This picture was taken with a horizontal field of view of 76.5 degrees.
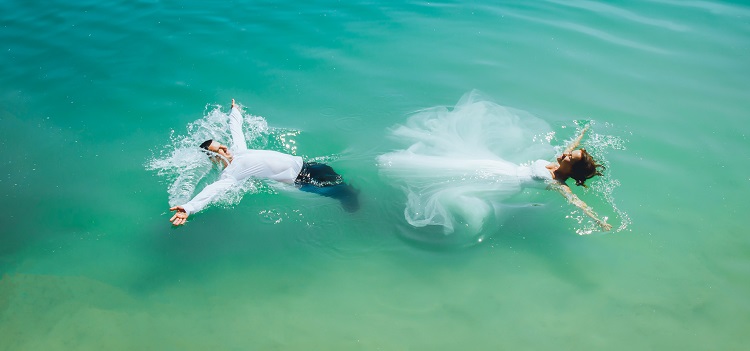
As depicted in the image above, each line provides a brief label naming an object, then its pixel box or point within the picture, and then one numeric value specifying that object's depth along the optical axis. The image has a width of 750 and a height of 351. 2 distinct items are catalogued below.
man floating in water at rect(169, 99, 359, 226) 6.26
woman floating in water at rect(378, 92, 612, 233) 6.42
